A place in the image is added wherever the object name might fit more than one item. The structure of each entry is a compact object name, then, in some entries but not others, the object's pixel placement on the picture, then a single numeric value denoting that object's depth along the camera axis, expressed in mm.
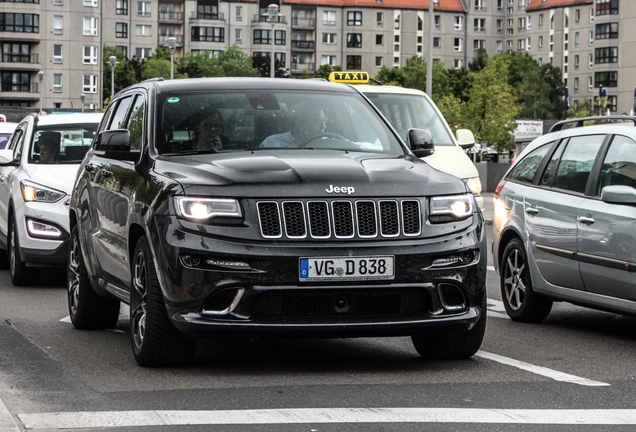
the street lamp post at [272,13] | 38675
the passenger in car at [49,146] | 13555
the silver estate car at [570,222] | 8234
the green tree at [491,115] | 45781
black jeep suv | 6398
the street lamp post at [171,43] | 54531
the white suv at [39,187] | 12500
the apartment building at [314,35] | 115125
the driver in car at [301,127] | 7539
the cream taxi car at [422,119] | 14094
